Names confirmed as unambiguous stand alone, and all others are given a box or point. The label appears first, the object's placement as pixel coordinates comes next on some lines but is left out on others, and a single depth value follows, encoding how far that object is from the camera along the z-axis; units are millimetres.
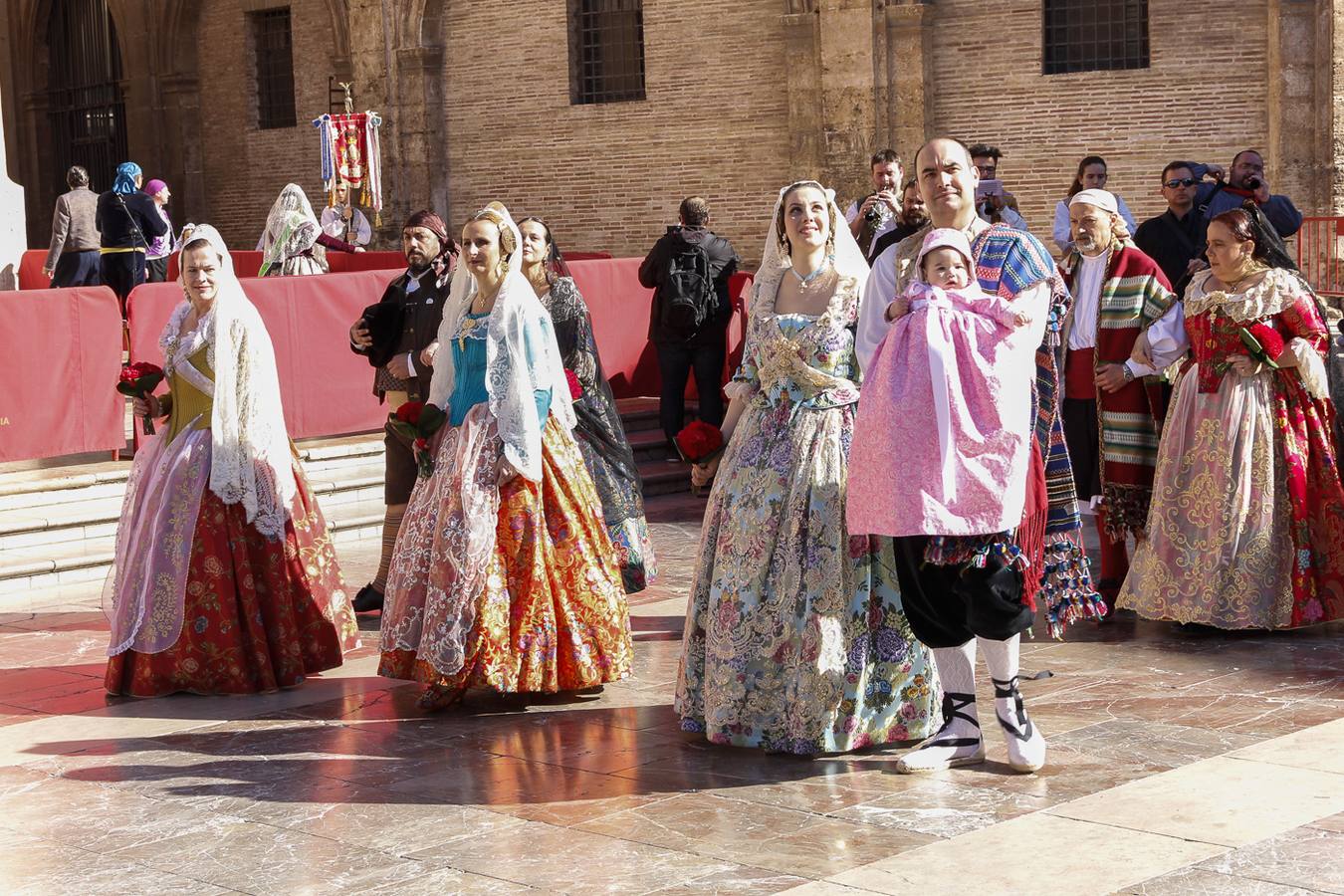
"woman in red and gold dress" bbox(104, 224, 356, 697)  6938
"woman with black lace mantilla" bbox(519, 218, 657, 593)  7918
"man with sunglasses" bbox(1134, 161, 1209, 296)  10805
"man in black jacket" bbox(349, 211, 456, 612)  8250
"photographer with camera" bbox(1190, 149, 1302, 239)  11133
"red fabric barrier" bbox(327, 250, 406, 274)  15749
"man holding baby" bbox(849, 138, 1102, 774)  5281
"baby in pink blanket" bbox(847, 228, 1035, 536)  5262
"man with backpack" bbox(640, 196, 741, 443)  12336
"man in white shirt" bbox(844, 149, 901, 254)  10492
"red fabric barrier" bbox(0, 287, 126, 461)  10312
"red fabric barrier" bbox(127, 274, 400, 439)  11719
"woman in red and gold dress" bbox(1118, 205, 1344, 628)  7402
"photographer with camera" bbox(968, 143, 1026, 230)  9875
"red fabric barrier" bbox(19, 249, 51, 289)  18406
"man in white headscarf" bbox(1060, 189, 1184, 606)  7695
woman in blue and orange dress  6449
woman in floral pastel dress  5727
